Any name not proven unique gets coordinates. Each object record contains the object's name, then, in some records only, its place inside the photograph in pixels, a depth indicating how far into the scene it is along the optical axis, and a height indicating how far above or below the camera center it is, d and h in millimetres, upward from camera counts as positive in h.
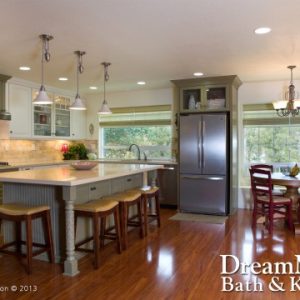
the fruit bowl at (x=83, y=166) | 4027 -252
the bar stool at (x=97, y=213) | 3088 -668
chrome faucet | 6878 -48
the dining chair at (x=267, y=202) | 4379 -803
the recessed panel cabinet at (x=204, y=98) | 5566 +846
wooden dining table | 4336 -635
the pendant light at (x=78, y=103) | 4223 +581
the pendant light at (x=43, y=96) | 3568 +584
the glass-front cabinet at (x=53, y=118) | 6035 +572
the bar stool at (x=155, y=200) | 4289 -781
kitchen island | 2982 -486
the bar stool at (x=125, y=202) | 3699 -681
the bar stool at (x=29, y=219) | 2904 -677
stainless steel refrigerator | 5445 -311
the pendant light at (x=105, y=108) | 4632 +557
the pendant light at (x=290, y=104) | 4676 +608
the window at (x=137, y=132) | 6719 +306
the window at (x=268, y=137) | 5812 +140
